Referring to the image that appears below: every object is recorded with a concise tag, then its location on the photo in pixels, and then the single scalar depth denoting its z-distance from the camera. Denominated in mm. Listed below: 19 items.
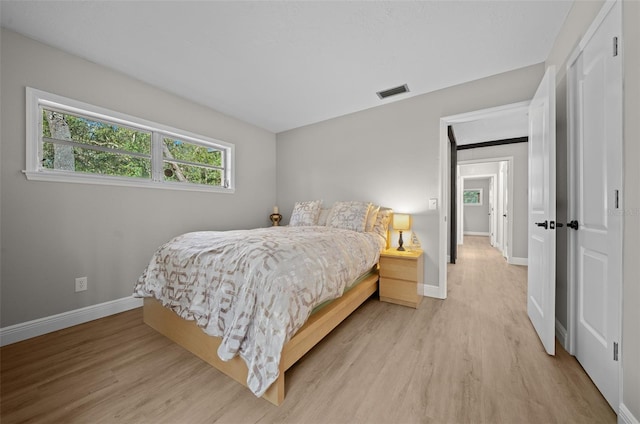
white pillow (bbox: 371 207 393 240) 2934
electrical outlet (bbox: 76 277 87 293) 2156
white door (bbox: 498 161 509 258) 4939
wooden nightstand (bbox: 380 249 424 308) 2451
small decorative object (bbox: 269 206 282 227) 4055
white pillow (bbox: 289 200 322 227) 3320
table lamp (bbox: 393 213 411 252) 2701
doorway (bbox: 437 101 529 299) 2534
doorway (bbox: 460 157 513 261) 4766
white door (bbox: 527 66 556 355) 1611
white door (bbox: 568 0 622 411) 1161
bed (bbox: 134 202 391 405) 1256
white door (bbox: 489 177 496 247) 6246
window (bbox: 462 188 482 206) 9156
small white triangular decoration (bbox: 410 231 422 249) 2874
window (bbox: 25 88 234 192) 2018
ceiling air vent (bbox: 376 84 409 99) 2759
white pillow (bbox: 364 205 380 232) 2943
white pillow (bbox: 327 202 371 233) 2848
